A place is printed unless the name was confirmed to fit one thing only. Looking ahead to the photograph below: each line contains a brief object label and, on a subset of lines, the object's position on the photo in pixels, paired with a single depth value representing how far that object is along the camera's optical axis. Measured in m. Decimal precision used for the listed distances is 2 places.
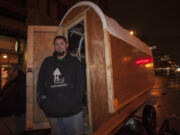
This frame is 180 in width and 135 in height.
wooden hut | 2.01
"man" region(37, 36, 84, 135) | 1.88
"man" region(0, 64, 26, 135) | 2.77
